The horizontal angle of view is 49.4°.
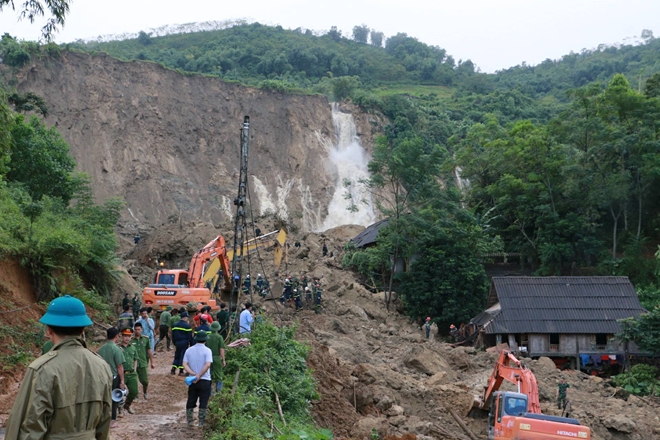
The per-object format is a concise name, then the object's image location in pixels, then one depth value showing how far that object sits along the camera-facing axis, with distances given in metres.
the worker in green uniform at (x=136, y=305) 21.15
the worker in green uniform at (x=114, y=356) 9.41
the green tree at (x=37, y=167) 29.70
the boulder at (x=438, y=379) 20.00
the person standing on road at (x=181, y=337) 13.06
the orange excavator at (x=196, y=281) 21.09
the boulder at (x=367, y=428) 12.54
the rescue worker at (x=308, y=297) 29.97
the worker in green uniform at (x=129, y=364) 10.42
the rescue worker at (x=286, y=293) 29.22
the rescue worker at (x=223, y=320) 16.70
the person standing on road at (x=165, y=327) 17.77
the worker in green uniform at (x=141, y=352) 11.35
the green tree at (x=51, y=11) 13.22
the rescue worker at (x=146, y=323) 13.86
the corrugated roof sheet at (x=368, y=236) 42.16
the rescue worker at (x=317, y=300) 29.20
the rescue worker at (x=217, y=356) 11.16
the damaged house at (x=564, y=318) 29.72
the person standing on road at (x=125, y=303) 21.36
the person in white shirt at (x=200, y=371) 9.75
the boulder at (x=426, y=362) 22.20
